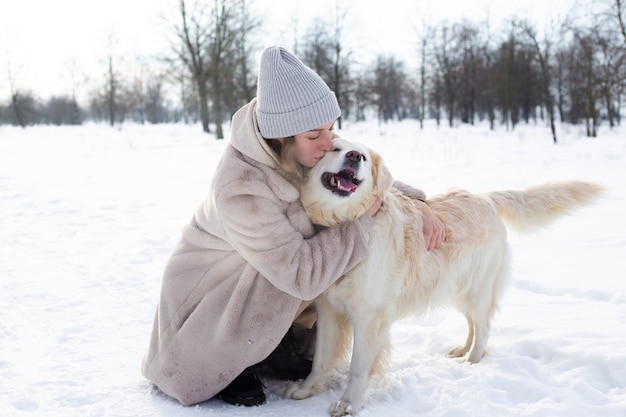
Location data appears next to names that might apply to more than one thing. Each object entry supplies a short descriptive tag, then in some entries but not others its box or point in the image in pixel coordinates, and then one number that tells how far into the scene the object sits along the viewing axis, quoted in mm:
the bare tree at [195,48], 23053
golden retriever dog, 2232
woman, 2045
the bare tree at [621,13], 19641
